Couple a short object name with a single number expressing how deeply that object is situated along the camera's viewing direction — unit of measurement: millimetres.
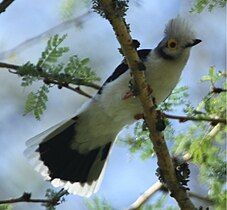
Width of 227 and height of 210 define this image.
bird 9125
